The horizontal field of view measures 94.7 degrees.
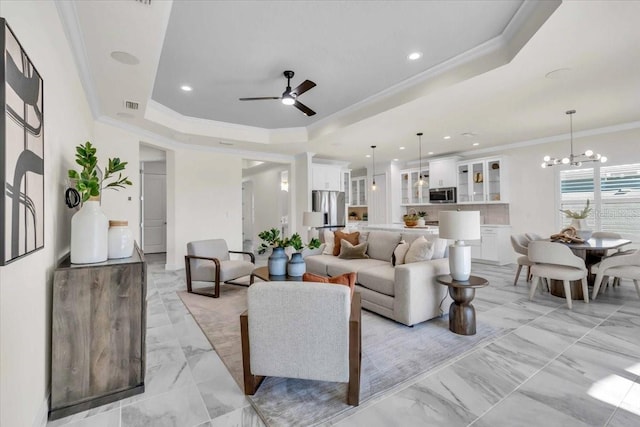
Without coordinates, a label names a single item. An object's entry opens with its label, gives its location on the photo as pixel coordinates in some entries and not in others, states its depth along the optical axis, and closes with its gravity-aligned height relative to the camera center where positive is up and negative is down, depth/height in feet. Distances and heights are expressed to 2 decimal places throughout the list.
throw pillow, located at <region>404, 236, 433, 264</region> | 11.48 -1.48
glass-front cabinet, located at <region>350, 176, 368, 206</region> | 32.01 +2.62
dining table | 12.81 -2.06
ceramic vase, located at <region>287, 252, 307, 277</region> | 10.78 -1.87
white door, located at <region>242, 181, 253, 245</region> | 35.17 +0.59
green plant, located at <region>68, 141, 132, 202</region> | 6.54 +0.95
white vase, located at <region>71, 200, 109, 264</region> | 6.47 -0.39
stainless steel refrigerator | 23.99 +0.76
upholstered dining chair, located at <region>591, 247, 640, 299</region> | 12.30 -2.42
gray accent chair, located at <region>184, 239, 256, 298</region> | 13.82 -2.48
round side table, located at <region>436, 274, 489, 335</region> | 9.57 -3.10
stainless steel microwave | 24.06 +1.59
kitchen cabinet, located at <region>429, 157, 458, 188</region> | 24.13 +3.46
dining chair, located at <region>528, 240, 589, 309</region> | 12.11 -2.22
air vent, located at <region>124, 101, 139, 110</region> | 12.64 +4.90
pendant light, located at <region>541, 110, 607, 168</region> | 14.62 +2.79
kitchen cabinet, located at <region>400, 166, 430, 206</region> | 26.57 +2.58
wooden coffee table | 10.47 -2.25
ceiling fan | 10.76 +4.71
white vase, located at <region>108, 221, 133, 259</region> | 7.15 -0.58
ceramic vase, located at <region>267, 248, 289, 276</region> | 10.93 -1.80
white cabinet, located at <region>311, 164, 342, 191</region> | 24.72 +3.26
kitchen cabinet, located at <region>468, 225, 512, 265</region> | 21.58 -2.35
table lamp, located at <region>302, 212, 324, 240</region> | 18.62 -0.25
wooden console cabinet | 6.00 -2.50
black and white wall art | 3.62 +0.95
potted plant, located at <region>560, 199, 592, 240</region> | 14.76 -0.62
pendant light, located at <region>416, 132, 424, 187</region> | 18.47 +4.98
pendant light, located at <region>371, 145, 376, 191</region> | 22.17 +5.01
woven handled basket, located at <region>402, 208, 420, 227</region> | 20.33 -0.48
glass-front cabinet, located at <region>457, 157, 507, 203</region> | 22.16 +2.55
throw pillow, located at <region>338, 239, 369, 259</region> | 14.61 -1.81
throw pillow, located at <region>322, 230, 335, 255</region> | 16.34 -1.56
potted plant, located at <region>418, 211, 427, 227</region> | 20.75 -0.57
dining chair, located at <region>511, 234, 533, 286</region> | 15.53 -1.94
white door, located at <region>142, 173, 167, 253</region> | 27.30 +0.45
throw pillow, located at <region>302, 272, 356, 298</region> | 6.58 -1.46
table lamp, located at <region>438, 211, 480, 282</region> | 9.62 -0.70
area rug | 6.10 -3.97
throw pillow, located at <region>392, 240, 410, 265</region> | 12.48 -1.63
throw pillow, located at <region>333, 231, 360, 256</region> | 15.55 -1.26
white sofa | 10.05 -2.68
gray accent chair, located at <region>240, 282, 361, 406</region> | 5.87 -2.38
